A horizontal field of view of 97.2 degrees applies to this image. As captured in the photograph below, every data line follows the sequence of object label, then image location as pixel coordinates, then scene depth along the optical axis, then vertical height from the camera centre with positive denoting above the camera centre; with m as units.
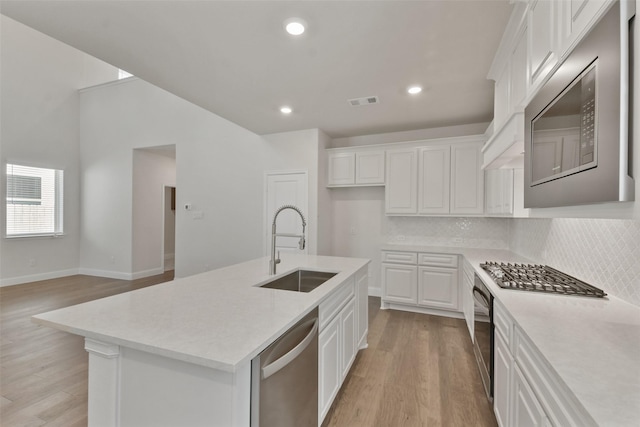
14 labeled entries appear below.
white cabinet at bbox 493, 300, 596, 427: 0.87 -0.68
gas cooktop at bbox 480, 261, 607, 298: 1.69 -0.45
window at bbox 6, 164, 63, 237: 5.27 +0.15
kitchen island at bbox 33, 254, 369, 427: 0.98 -0.50
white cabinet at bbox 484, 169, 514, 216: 2.76 +0.24
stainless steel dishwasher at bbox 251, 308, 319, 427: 1.05 -0.72
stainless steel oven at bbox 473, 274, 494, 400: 1.86 -0.86
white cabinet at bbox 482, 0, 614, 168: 1.09 +0.83
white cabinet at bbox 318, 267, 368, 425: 1.68 -0.89
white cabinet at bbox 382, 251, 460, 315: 3.70 -0.94
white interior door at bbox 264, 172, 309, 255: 4.57 +0.15
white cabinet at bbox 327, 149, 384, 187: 4.41 +0.72
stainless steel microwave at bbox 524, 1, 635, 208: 0.78 +0.32
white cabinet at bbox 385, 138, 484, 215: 3.84 +0.47
